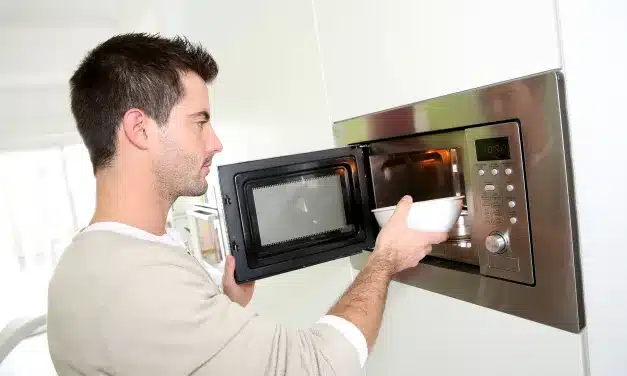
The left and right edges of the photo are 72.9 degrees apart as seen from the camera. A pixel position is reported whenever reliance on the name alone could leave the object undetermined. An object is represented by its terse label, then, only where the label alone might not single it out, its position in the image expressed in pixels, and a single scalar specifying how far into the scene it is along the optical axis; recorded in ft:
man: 2.05
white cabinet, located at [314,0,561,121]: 1.96
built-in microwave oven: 2.00
